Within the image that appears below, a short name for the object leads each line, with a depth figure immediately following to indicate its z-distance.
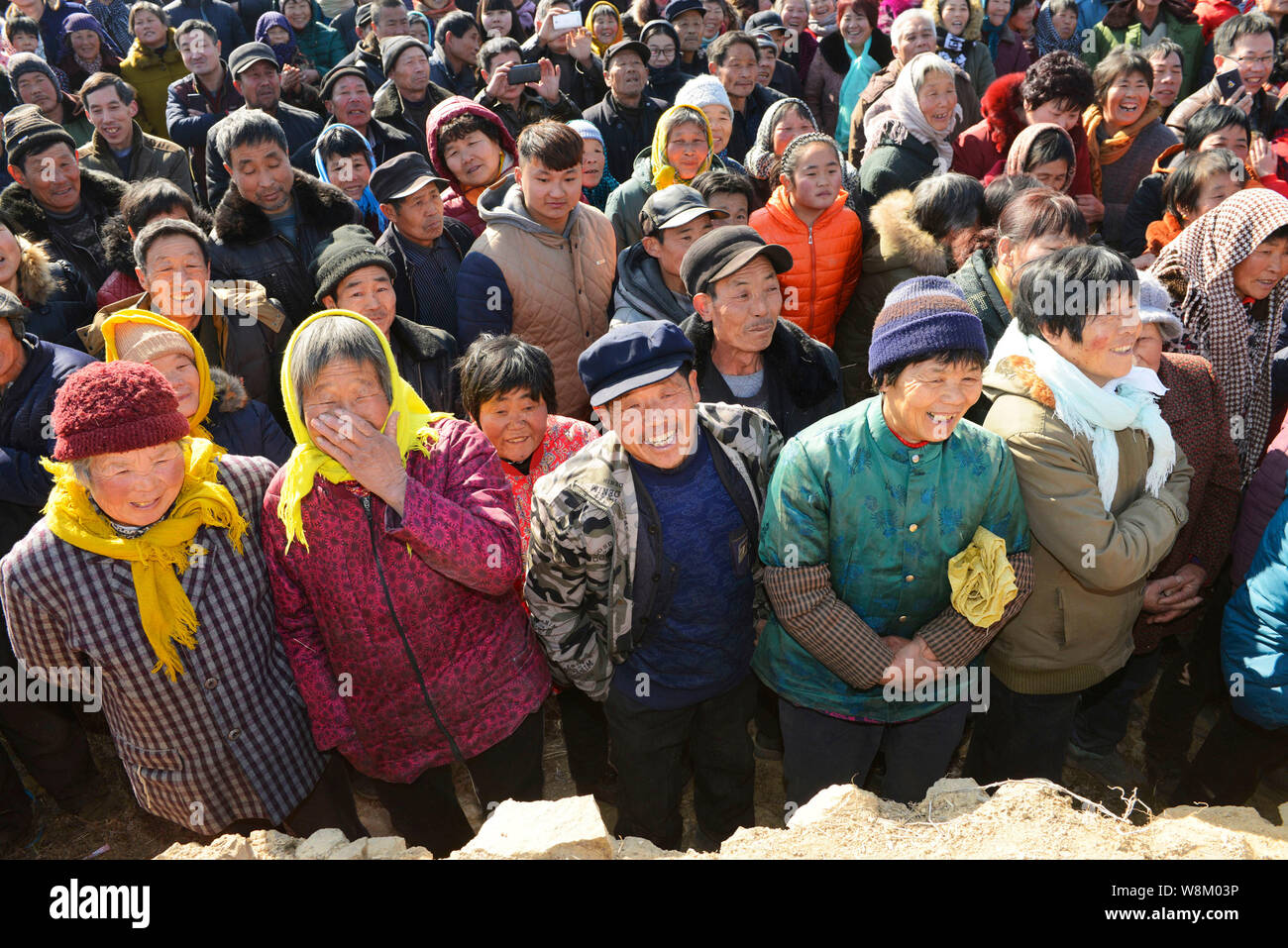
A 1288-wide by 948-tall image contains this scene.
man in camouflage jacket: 2.93
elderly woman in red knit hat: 2.70
